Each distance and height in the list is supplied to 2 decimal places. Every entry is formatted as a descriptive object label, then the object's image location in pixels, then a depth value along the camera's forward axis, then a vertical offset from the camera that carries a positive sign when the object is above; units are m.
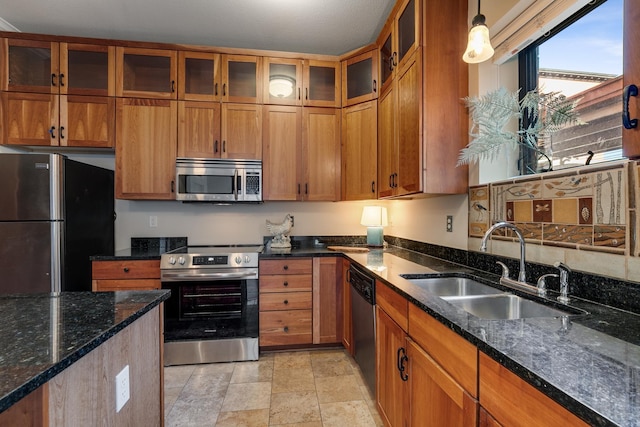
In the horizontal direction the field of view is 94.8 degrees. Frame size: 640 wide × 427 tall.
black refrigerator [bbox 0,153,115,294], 2.06 -0.07
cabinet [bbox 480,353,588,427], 0.57 -0.42
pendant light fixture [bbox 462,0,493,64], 1.33 +0.79
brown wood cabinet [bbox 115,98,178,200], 2.51 +0.56
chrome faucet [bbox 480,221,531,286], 1.29 -0.13
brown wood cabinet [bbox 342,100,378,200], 2.59 +0.56
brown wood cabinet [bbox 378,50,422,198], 1.79 +0.57
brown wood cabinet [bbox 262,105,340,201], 2.69 +0.56
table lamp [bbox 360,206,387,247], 2.87 -0.09
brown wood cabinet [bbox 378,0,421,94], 1.81 +1.22
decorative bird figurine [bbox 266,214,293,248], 2.79 -0.17
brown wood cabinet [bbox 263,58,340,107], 2.67 +1.21
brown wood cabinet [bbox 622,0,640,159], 0.69 +0.35
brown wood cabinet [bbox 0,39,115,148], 2.40 +0.99
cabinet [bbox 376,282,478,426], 0.88 -0.58
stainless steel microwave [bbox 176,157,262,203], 2.54 +0.29
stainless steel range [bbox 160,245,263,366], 2.31 -0.76
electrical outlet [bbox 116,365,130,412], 0.87 -0.53
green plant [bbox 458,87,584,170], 1.34 +0.47
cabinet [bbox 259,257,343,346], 2.45 -0.74
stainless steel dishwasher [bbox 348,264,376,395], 1.76 -0.72
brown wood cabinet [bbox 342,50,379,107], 2.57 +1.22
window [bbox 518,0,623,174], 1.21 +0.62
